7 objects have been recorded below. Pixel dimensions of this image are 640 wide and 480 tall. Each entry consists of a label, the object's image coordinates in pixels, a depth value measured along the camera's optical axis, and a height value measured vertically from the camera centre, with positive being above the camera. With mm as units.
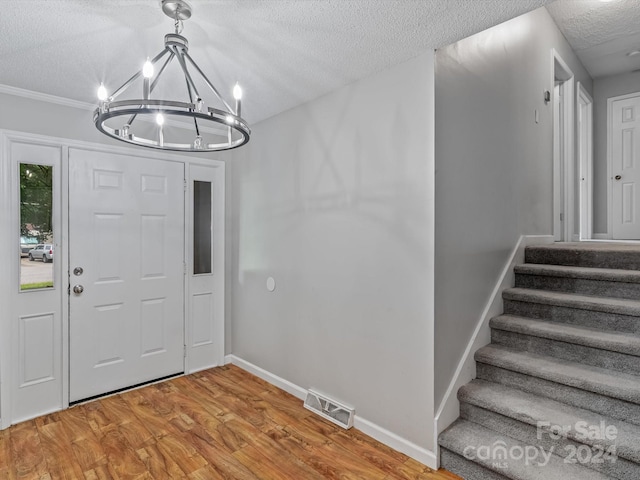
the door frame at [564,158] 3732 +887
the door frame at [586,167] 4941 +1020
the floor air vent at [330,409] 2516 -1253
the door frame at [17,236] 2539 +14
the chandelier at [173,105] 1329 +512
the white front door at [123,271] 2881 -271
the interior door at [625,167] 4688 +973
